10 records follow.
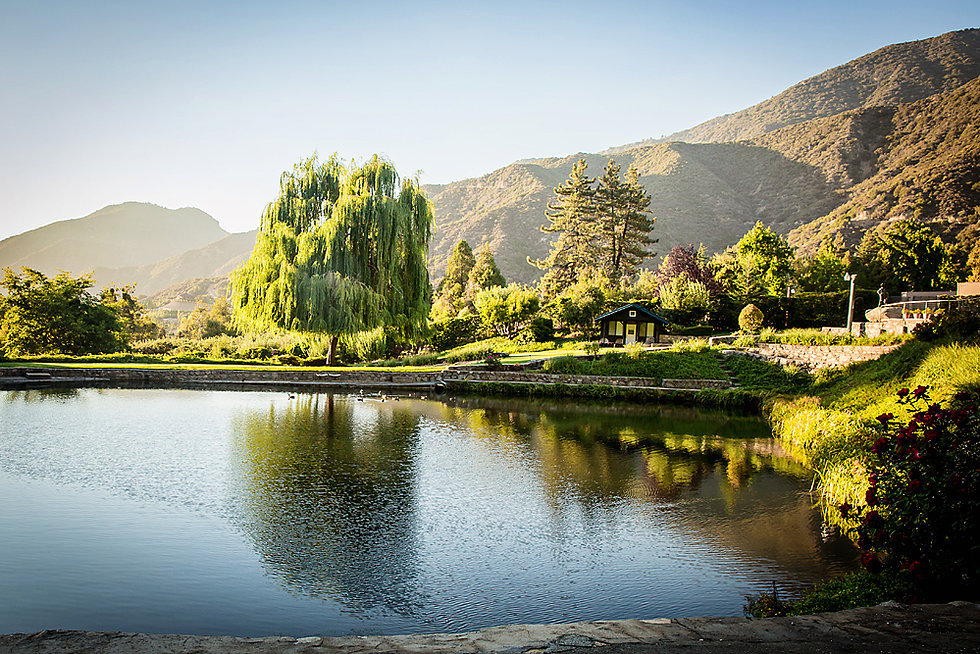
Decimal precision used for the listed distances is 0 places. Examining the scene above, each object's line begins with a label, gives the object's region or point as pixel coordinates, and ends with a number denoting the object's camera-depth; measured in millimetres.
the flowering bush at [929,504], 5258
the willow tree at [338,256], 26969
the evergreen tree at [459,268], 57344
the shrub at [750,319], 32531
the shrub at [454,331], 37188
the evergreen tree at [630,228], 56469
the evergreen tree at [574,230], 58334
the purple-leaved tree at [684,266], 42531
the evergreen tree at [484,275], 52219
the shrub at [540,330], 36406
